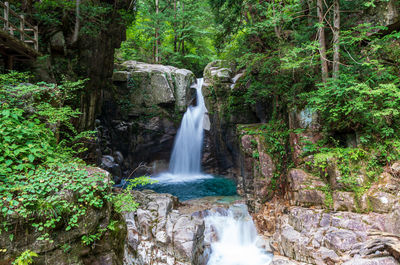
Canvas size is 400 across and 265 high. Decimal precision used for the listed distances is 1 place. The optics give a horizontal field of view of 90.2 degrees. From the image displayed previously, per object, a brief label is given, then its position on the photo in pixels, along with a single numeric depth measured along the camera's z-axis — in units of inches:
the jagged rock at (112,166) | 471.9
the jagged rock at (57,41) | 323.9
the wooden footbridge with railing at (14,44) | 238.8
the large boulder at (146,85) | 543.5
